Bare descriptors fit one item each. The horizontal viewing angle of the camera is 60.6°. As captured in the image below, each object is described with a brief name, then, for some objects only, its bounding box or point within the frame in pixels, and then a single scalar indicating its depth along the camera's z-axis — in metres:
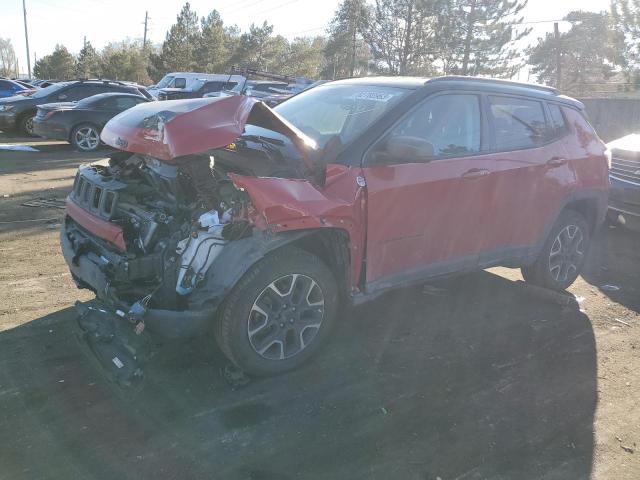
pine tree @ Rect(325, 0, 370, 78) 45.47
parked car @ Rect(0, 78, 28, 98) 21.11
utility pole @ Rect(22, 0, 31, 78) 61.91
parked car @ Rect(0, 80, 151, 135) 16.11
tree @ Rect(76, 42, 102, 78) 55.28
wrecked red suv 3.20
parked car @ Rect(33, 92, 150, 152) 13.54
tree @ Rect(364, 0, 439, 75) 40.53
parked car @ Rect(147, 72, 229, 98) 24.01
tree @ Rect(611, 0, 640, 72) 31.02
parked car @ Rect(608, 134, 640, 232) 7.33
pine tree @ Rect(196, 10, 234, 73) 47.47
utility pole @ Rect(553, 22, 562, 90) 33.03
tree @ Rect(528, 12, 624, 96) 45.00
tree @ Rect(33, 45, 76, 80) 55.06
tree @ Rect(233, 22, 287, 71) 50.12
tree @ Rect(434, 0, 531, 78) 39.53
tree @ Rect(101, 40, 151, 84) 49.75
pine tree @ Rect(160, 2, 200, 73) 46.12
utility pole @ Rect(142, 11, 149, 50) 72.12
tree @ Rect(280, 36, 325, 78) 55.22
